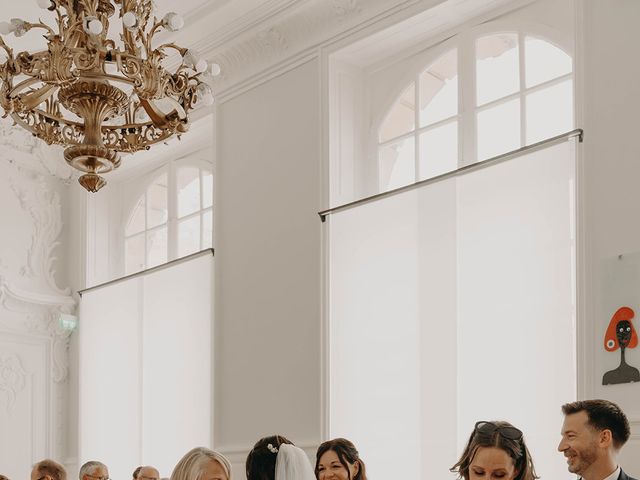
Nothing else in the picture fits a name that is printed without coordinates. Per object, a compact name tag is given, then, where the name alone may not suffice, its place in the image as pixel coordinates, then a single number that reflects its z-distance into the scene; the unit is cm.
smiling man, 477
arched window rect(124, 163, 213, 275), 1050
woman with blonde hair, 377
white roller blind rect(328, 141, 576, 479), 655
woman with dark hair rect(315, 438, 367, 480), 586
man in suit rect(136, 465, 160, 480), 856
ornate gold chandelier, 524
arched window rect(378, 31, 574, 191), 716
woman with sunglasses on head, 338
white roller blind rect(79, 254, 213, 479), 973
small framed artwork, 592
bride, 468
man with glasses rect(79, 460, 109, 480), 823
